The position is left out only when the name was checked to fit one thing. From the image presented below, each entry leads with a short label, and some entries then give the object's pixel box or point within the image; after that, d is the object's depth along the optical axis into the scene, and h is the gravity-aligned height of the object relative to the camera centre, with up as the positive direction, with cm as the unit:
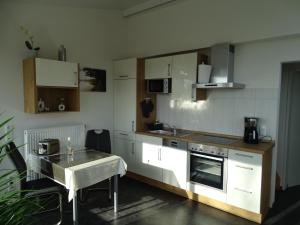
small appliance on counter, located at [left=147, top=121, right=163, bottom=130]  424 -55
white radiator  341 -64
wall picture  414 +26
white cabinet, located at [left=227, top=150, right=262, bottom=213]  279 -102
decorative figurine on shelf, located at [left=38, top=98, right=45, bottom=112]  349 -18
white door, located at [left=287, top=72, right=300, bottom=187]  388 -65
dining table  243 -82
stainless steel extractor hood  331 +42
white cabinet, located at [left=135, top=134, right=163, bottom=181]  379 -102
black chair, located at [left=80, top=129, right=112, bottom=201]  357 -72
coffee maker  309 -45
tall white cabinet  421 -27
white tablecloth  239 -86
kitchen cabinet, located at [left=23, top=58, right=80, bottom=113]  325 +14
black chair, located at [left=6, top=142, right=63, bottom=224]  244 -104
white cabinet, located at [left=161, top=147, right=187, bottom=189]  346 -107
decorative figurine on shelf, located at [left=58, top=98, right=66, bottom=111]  374 -19
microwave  393 +16
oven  308 -96
